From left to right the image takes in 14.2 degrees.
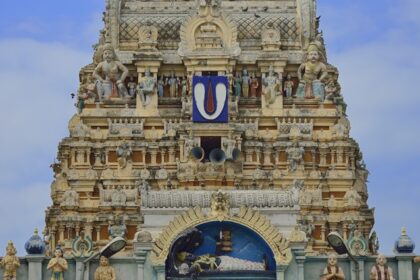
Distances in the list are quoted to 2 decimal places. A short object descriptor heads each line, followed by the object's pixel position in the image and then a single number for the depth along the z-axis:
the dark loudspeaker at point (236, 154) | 81.06
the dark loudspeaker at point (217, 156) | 80.81
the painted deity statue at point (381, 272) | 60.38
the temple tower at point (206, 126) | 80.25
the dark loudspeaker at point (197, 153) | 80.81
